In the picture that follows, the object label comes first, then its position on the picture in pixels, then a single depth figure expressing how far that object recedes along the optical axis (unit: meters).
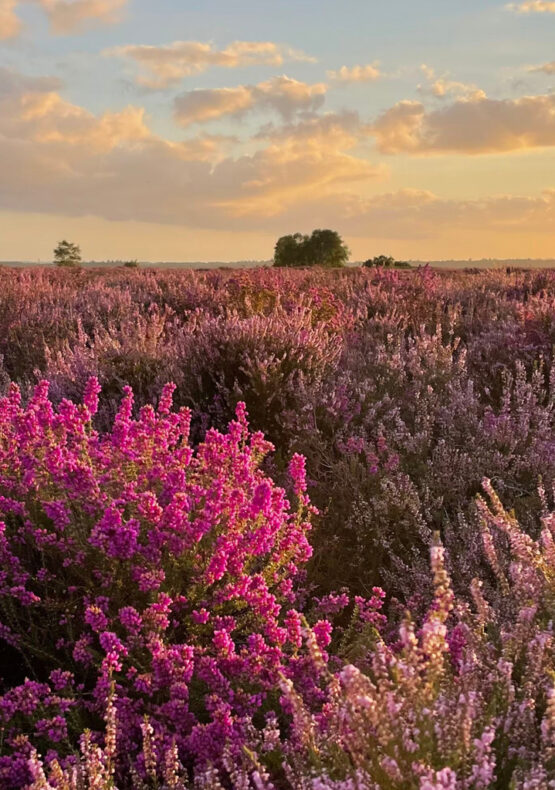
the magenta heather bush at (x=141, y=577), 2.62
